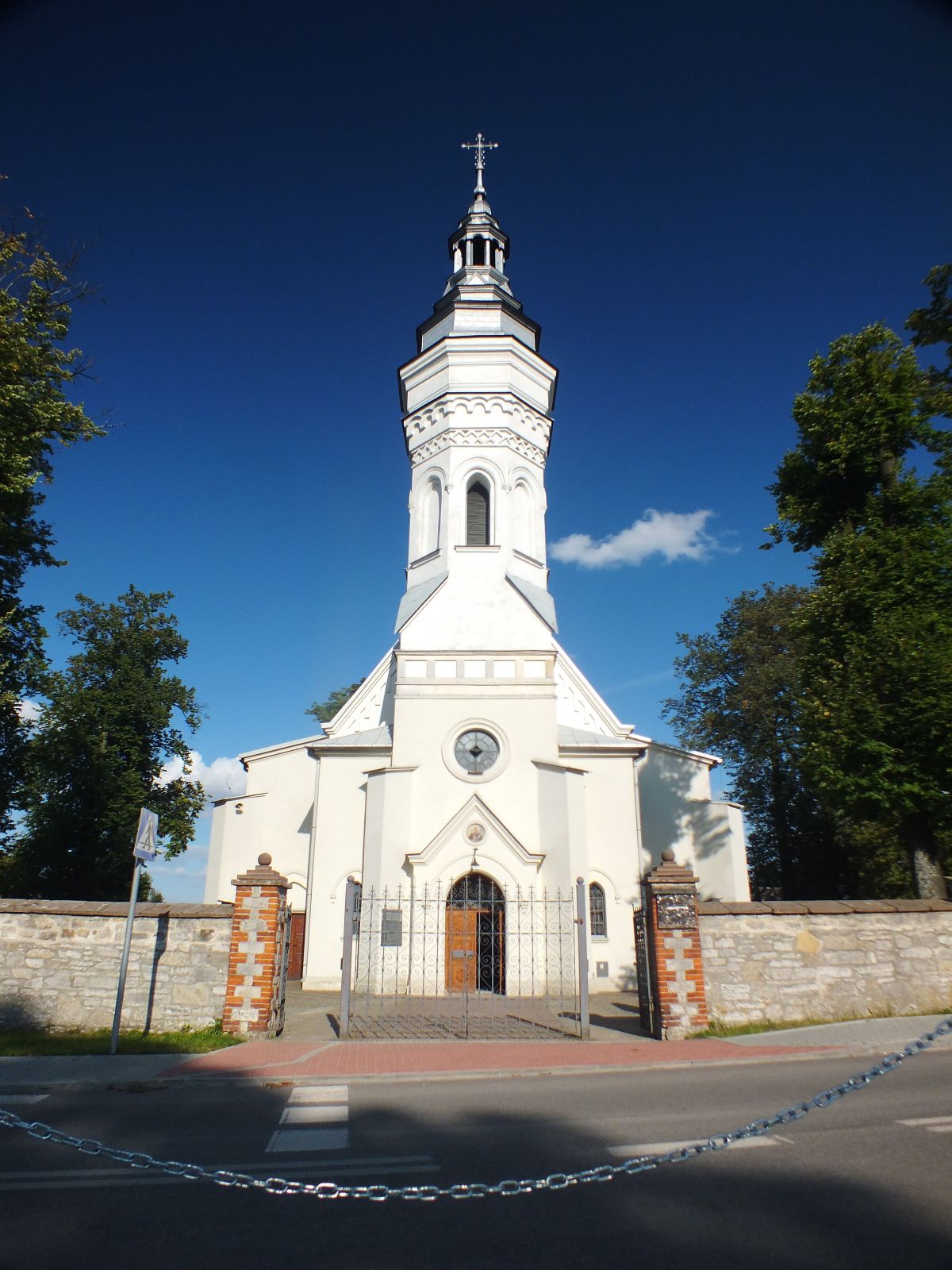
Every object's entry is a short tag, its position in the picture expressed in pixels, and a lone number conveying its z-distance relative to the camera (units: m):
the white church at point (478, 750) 18.16
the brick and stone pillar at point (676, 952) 11.31
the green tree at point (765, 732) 29.06
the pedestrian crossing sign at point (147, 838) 10.68
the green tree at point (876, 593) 13.64
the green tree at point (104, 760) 24.88
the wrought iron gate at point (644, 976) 11.96
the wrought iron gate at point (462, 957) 14.72
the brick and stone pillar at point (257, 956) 11.20
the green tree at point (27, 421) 12.48
